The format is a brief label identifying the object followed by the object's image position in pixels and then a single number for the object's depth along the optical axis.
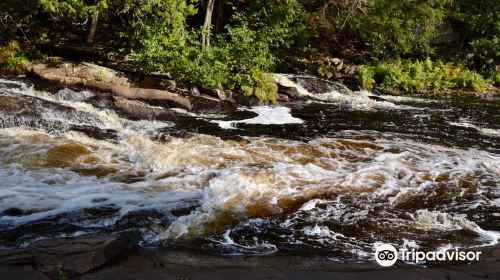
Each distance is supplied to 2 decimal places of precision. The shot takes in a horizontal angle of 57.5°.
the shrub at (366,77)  20.22
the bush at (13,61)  14.98
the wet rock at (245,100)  15.26
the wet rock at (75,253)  4.25
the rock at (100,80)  13.63
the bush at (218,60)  14.82
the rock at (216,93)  14.74
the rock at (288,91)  16.97
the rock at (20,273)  4.08
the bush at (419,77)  20.97
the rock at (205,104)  13.85
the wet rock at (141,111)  12.55
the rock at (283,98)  16.55
